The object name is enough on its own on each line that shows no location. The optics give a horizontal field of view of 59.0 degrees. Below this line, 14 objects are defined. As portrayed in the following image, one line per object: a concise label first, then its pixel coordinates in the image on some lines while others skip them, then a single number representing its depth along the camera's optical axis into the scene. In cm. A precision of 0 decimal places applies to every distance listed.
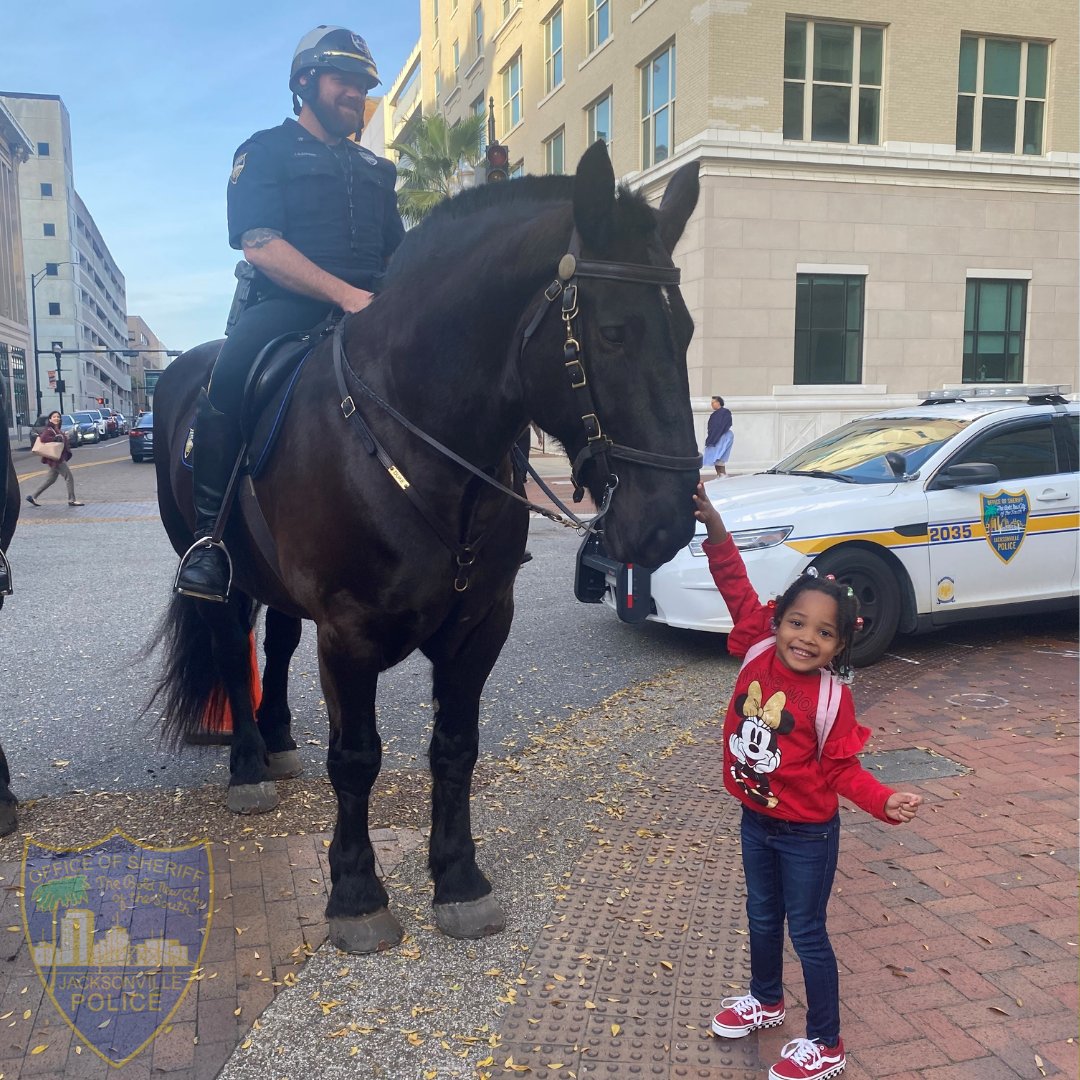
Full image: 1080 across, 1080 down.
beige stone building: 2277
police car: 666
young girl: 249
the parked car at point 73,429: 5000
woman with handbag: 1656
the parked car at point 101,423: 5994
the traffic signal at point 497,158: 1115
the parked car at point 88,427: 5356
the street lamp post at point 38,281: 7085
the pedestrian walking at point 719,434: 1948
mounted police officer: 355
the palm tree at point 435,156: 3231
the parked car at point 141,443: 3166
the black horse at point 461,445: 252
